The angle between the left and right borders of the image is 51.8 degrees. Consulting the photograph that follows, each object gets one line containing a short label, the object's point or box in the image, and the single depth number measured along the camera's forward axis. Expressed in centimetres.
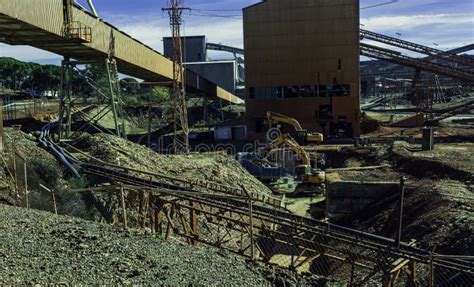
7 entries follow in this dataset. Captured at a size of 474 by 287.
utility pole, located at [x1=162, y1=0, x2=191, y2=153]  3959
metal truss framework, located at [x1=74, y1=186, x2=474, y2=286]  1025
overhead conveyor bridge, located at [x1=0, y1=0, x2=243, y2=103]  1805
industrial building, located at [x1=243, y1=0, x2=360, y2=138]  4822
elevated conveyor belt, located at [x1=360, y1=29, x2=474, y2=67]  5359
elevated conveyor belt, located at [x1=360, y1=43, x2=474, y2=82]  5031
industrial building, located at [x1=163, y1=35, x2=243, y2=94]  7481
